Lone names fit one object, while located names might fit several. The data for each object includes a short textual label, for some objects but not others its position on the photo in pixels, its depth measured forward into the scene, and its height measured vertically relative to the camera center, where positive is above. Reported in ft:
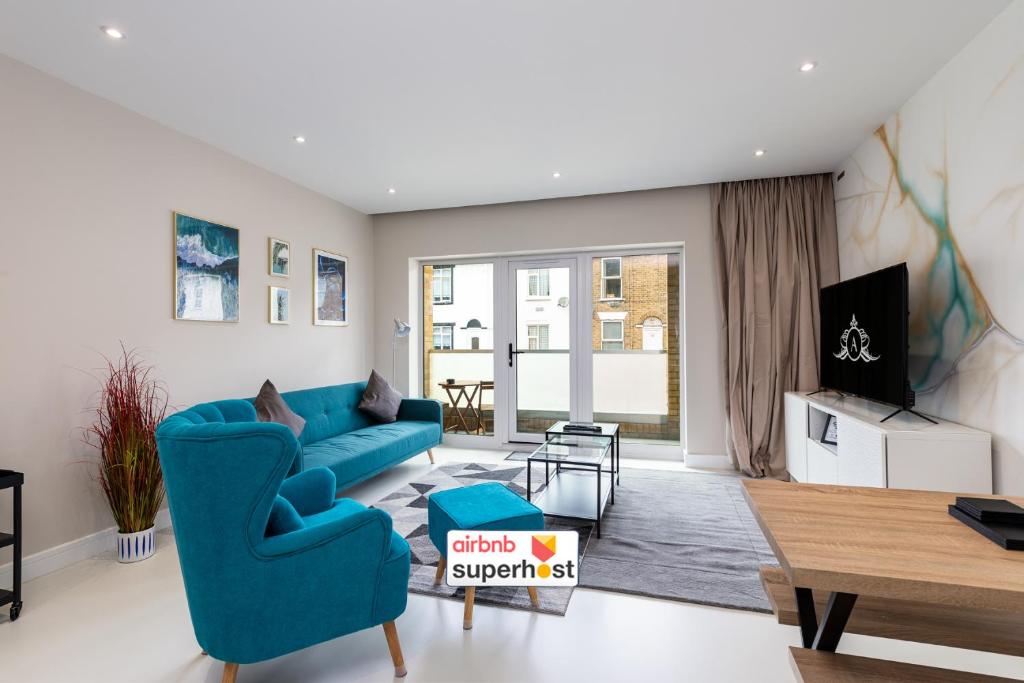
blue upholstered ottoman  6.96 -2.54
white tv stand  7.63 -1.85
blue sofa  11.13 -2.57
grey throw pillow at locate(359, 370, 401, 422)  15.20 -1.87
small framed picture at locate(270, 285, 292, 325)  13.71 +1.03
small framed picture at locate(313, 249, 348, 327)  15.62 +1.75
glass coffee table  9.95 -3.48
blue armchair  4.83 -2.28
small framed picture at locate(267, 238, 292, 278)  13.74 +2.40
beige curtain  13.92 +1.27
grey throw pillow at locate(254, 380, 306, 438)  11.34 -1.61
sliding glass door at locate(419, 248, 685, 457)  16.28 -0.16
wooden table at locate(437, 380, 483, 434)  18.30 -2.22
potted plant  8.94 -2.25
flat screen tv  8.59 +0.08
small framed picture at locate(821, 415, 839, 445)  10.84 -2.06
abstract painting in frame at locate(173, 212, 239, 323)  11.11 +1.69
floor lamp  17.25 +0.44
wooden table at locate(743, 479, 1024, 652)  2.60 -1.28
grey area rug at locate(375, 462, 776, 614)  7.63 -3.86
